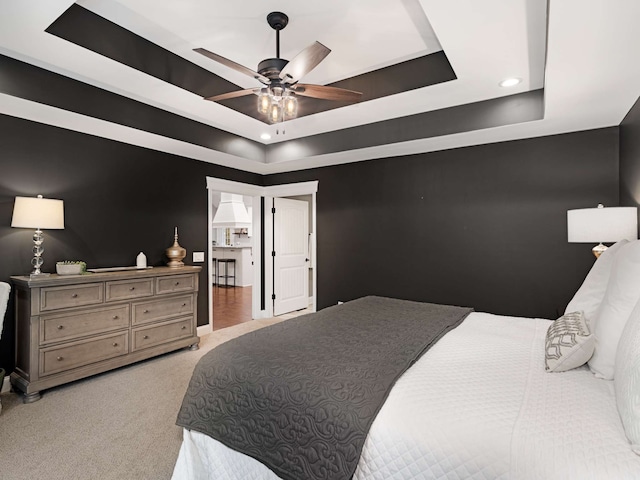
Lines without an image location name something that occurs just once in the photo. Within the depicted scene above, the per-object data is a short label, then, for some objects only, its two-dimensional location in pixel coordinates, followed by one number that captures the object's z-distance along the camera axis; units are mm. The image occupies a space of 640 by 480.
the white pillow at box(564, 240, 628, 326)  1856
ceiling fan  2268
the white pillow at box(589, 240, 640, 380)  1420
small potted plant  3131
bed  1009
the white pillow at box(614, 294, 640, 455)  999
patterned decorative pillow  1493
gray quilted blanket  1268
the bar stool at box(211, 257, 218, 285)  9391
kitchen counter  9039
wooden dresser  2836
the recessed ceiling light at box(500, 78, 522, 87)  2942
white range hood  9359
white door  5746
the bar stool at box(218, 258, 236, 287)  9125
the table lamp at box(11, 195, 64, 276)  2914
